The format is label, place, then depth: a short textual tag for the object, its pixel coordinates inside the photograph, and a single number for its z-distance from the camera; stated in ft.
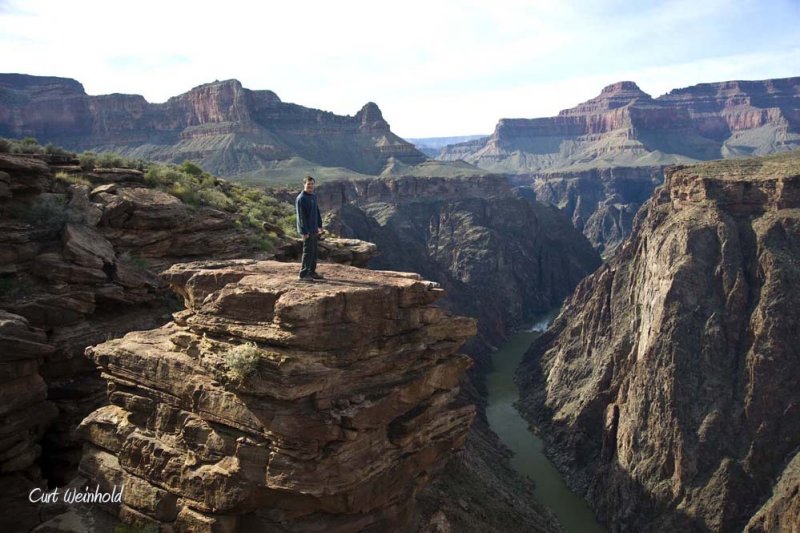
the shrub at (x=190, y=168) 130.18
